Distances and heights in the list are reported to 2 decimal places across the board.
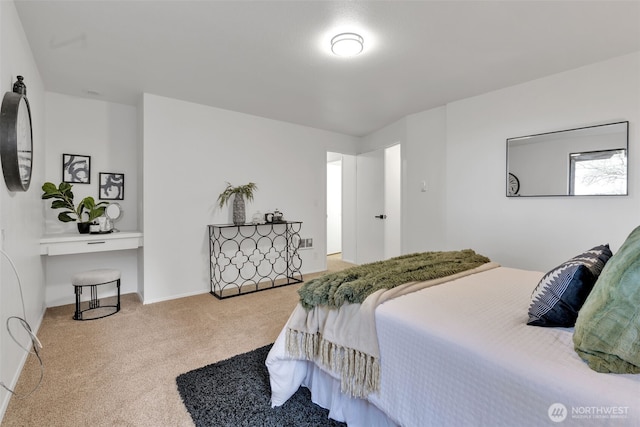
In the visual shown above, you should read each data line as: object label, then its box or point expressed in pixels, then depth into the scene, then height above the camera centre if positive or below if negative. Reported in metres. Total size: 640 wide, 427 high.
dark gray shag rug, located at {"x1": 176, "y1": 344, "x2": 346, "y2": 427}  1.54 -1.06
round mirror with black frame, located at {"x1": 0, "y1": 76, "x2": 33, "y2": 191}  1.69 +0.42
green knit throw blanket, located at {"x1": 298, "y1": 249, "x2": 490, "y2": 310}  1.51 -0.39
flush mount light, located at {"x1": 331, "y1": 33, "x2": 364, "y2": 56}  2.14 +1.20
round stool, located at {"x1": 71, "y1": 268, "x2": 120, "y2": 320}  2.88 -0.69
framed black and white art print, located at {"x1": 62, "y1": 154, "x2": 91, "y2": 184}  3.32 +0.47
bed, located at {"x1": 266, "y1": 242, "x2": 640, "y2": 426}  0.84 -0.53
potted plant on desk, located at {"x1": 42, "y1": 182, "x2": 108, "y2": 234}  2.95 +0.05
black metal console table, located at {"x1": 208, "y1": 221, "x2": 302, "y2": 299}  3.82 -0.64
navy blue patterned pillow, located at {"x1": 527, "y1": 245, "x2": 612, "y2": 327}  1.18 -0.35
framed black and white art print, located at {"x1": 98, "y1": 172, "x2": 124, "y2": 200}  3.53 +0.29
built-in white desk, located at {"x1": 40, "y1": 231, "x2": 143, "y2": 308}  2.93 -0.54
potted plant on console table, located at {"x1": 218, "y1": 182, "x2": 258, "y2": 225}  3.80 +0.14
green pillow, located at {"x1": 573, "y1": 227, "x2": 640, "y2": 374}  0.87 -0.34
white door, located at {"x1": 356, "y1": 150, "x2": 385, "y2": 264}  5.02 +0.06
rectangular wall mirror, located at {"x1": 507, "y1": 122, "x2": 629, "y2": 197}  2.46 +0.42
